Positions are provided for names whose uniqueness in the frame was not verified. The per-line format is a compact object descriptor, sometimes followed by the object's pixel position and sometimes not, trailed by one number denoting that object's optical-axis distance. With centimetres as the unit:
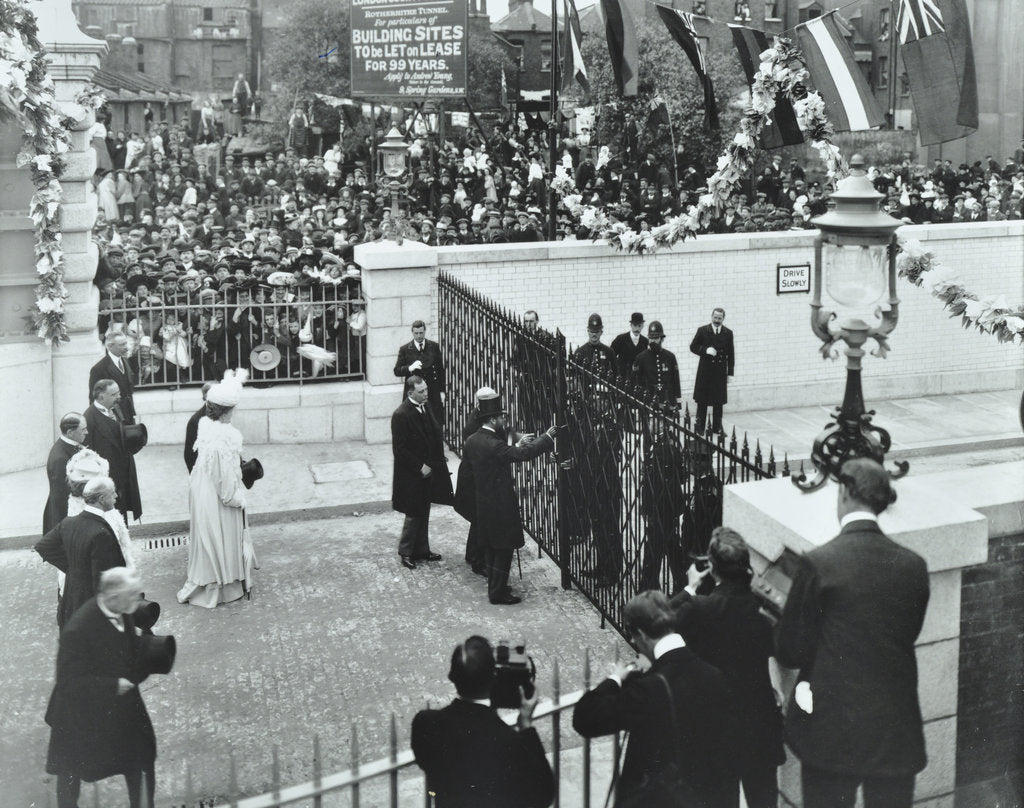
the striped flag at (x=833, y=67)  1259
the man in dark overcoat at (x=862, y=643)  461
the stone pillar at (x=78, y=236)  1357
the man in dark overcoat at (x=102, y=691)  599
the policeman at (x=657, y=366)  1426
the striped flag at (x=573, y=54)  1573
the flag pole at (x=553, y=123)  1616
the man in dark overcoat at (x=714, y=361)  1516
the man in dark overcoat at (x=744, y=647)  512
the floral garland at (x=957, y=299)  1134
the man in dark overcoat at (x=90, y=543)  714
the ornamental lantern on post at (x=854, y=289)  566
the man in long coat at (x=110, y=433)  998
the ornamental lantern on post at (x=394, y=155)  1673
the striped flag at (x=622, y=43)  1438
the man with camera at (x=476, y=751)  440
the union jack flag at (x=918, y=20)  1102
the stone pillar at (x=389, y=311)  1459
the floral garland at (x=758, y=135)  1390
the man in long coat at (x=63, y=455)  880
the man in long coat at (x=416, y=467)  1055
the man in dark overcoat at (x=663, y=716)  461
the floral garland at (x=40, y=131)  1231
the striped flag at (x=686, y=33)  1355
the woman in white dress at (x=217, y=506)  953
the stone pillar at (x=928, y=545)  527
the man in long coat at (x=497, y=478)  973
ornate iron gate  800
